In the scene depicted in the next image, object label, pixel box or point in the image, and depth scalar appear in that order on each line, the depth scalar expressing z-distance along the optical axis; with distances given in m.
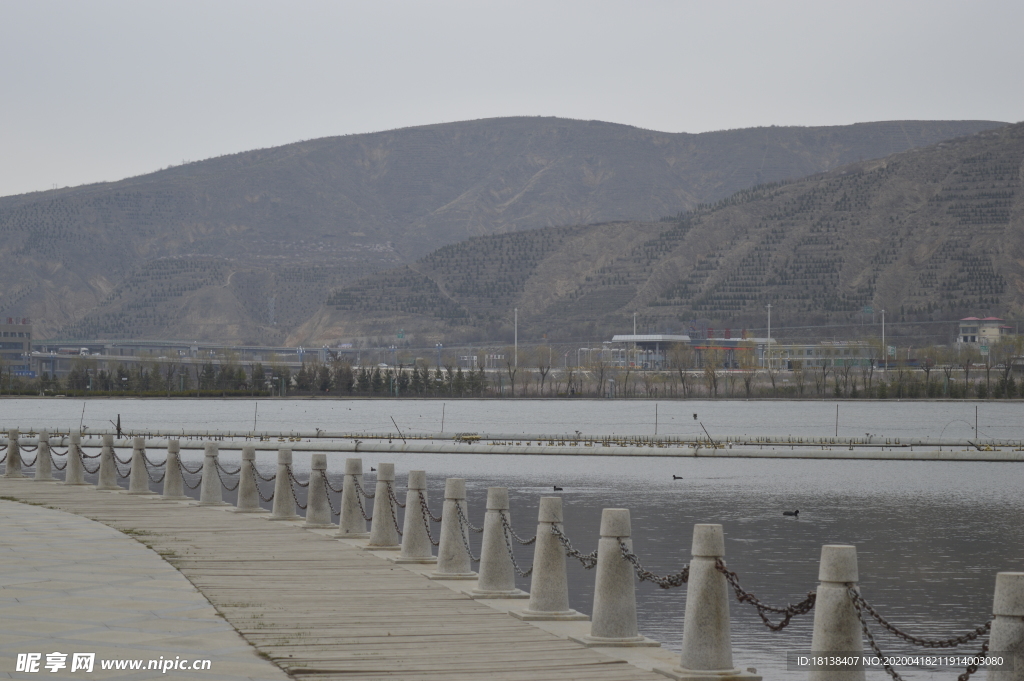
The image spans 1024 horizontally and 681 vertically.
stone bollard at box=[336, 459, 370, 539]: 24.86
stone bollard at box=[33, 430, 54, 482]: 39.50
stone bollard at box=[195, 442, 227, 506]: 30.94
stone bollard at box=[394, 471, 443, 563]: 21.62
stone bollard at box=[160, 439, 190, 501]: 32.97
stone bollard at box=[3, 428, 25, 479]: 41.62
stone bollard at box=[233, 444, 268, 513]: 29.91
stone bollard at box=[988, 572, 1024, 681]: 10.22
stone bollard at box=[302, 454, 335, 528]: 26.81
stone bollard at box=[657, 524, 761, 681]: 13.09
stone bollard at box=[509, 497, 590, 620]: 16.33
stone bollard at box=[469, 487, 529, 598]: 18.03
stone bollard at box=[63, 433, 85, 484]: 38.41
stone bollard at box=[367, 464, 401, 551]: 23.36
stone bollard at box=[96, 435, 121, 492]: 35.94
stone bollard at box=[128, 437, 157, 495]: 34.50
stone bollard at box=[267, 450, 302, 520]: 27.91
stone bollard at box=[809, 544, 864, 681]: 11.74
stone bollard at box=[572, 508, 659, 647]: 14.78
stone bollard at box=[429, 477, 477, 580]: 19.88
